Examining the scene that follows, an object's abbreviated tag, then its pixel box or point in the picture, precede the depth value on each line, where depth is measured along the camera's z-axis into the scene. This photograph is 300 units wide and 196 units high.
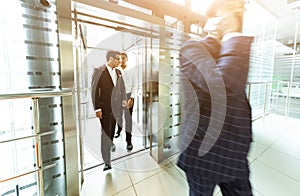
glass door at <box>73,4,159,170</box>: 1.58
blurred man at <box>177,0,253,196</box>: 0.61
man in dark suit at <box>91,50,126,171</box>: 1.72
